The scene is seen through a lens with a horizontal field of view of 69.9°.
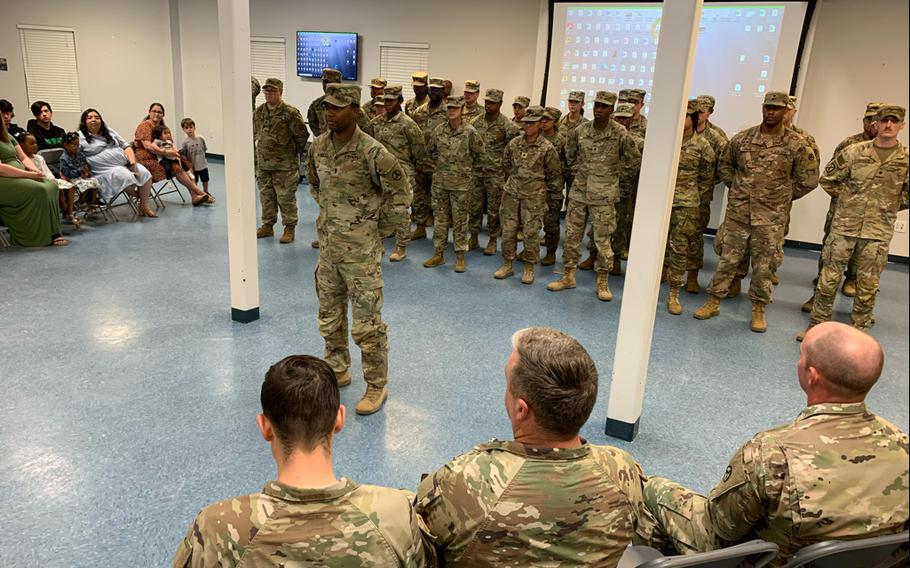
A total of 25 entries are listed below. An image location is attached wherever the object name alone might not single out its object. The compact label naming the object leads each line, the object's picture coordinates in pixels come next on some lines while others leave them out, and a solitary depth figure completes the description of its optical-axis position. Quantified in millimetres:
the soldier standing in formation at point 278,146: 6656
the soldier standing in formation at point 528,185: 5984
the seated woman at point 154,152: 8102
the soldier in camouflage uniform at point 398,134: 6562
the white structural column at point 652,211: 2836
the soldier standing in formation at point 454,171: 6438
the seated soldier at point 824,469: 1594
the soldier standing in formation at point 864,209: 4656
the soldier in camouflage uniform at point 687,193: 5621
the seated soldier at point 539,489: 1478
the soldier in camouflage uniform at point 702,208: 5945
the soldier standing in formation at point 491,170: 6984
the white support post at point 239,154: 4059
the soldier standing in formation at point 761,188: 4902
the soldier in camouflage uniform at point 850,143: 5621
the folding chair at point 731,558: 1471
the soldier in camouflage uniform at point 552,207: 6715
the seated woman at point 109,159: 7328
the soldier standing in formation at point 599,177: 5645
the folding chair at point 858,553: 1471
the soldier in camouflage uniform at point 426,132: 7094
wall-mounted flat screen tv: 10531
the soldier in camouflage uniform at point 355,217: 3342
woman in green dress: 6094
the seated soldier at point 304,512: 1357
